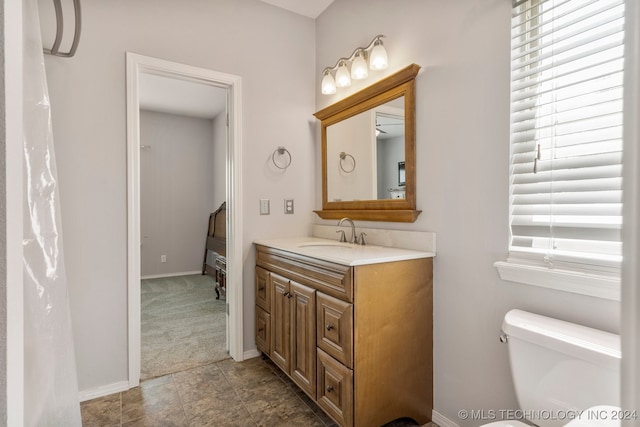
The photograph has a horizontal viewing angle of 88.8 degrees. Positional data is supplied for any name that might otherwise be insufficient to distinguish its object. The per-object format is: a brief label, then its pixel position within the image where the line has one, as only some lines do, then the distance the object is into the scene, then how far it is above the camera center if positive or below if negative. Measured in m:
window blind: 1.10 +0.28
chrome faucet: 2.21 -0.17
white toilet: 0.93 -0.52
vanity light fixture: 1.95 +0.94
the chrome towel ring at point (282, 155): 2.54 +0.42
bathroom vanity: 1.48 -0.61
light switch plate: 2.49 +0.02
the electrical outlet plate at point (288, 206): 2.60 +0.02
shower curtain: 1.01 -0.22
